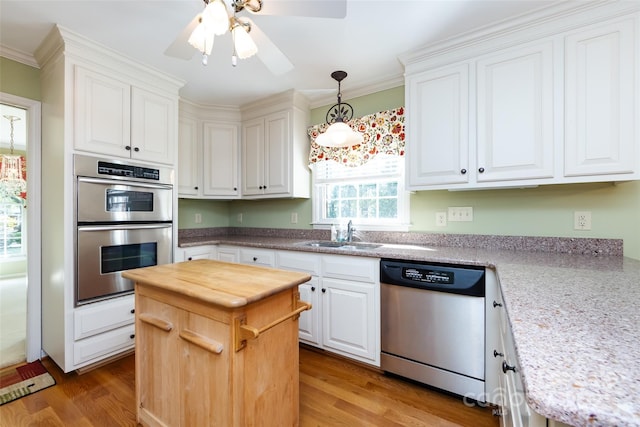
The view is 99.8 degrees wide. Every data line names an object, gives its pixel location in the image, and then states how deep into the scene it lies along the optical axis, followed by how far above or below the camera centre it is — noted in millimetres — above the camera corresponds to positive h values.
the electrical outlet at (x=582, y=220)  1800 -51
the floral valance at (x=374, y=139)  2449 +684
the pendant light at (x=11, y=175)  4184 +594
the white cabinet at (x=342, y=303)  2021 -727
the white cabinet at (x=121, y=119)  1984 +771
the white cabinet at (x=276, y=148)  2854 +716
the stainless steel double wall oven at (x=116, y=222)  1975 -79
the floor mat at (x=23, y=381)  1780 -1197
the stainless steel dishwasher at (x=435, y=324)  1646 -733
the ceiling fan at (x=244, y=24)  1151 +885
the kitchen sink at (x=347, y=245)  2445 -306
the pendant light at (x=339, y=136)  2057 +591
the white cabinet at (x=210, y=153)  3045 +700
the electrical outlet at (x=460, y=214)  2191 -12
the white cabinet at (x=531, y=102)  1524 +717
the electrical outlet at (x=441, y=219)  2294 -56
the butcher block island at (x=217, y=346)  1088 -605
